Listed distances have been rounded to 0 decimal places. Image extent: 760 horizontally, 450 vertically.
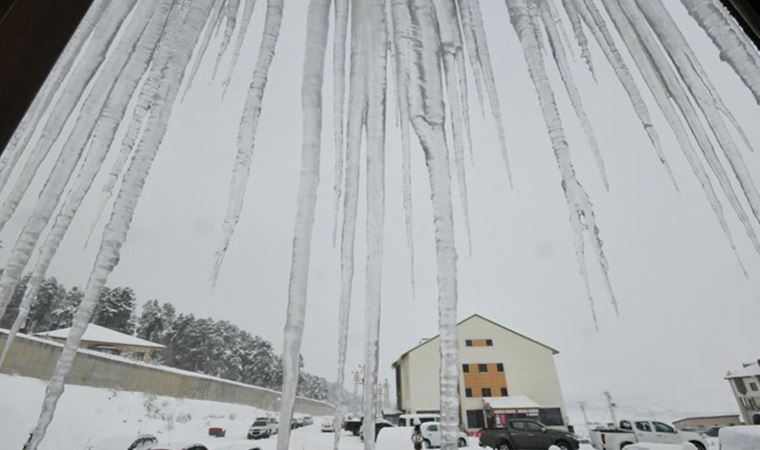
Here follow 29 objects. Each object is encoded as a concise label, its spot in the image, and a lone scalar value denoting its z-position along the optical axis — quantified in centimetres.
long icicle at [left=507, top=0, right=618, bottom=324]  102
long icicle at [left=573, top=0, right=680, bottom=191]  107
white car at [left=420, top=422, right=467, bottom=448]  1542
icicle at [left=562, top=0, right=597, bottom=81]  119
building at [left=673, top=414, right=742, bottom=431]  4075
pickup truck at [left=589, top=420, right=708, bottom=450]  1171
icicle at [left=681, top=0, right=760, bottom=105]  76
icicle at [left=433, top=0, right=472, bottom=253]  124
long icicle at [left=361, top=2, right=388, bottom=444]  94
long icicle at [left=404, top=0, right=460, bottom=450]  78
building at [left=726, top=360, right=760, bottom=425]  2975
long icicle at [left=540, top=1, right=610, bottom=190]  121
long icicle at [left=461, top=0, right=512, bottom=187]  135
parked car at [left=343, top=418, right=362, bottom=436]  2204
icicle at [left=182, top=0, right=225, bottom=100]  128
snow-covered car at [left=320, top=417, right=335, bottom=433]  2499
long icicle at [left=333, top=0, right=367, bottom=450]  101
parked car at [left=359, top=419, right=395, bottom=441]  1835
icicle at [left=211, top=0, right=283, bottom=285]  107
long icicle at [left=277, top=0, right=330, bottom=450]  81
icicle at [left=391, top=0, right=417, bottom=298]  116
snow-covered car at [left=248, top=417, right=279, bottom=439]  2030
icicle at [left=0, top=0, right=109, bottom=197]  109
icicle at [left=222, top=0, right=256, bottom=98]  133
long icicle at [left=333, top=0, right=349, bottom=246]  123
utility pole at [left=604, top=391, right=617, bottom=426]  3200
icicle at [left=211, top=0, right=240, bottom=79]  128
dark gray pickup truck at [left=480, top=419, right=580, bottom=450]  1252
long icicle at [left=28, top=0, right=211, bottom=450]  77
